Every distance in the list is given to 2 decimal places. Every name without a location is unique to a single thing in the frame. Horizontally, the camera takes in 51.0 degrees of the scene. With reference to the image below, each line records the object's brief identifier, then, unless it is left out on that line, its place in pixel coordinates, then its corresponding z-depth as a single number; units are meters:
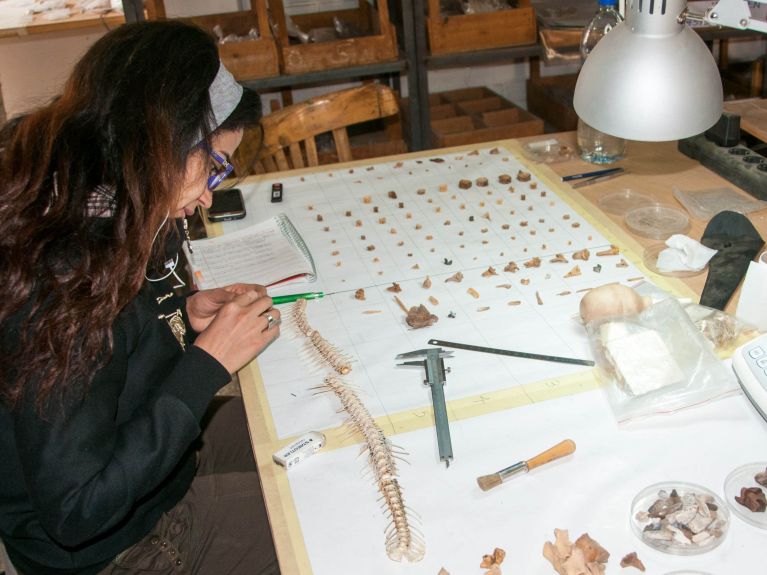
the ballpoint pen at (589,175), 1.97
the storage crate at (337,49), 2.81
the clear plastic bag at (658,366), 1.19
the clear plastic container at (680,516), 0.97
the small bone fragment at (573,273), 1.58
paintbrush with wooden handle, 1.08
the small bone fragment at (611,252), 1.63
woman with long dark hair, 1.03
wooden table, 0.99
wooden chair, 2.26
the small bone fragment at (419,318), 1.45
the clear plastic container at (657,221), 1.69
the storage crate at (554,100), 3.22
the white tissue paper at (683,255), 1.54
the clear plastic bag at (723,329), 1.32
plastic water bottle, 2.05
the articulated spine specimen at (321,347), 1.36
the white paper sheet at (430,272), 1.32
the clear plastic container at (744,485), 1.00
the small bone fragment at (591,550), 0.96
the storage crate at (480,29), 2.84
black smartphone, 1.93
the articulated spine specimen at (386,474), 1.00
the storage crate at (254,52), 2.73
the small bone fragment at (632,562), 0.95
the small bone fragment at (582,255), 1.63
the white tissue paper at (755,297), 1.31
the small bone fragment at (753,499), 1.00
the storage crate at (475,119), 2.99
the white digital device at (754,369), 1.12
